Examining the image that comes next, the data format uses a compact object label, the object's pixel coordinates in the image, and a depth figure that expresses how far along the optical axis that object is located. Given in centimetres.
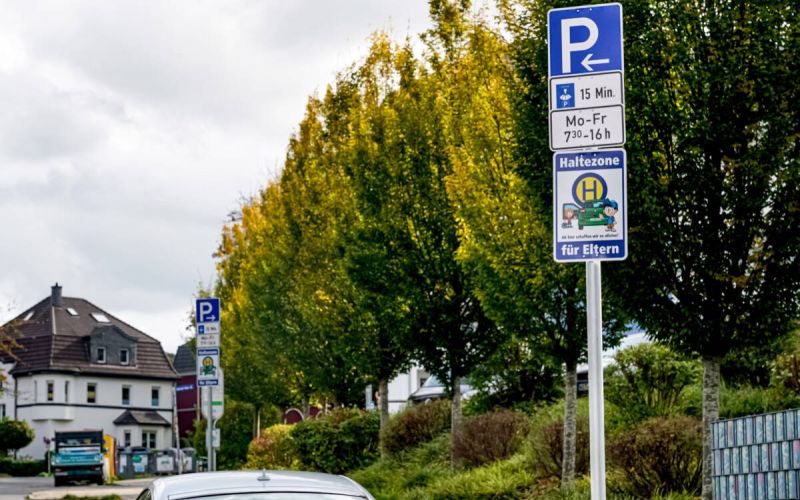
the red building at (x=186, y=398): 9056
